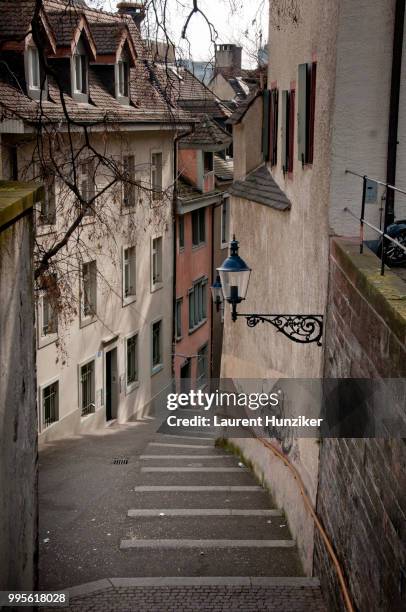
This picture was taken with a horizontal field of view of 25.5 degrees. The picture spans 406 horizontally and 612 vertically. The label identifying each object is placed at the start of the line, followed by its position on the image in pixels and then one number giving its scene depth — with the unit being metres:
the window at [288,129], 12.12
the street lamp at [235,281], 9.45
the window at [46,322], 19.56
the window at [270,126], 14.24
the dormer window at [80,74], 20.28
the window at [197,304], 31.30
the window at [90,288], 21.92
